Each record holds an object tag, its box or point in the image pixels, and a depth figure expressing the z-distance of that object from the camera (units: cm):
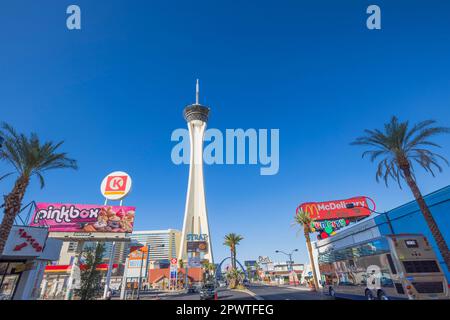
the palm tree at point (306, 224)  3992
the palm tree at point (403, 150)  1830
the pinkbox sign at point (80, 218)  3944
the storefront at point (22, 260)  1719
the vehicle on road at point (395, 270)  1348
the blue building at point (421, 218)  1991
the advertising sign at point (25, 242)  1694
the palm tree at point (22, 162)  1495
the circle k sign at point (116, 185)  4409
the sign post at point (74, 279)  2346
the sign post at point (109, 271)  3640
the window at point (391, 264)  1439
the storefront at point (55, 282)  4177
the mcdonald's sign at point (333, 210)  5012
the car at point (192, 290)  5831
